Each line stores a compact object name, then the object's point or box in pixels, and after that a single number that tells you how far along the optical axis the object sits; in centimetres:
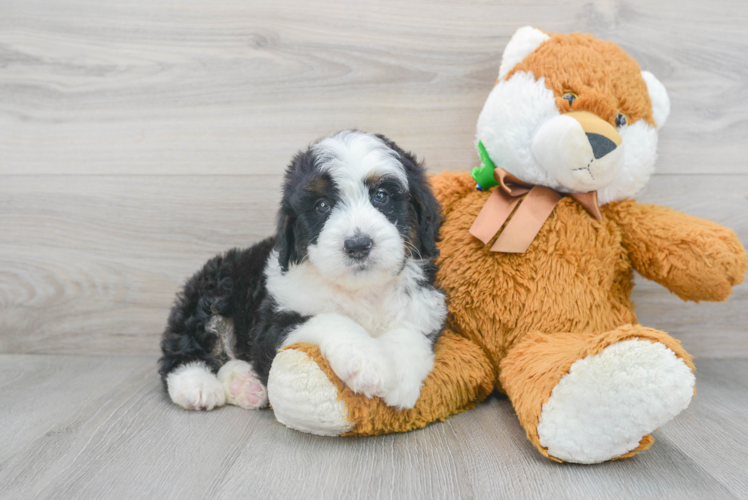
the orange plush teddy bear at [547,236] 64
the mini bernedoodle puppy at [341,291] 59
